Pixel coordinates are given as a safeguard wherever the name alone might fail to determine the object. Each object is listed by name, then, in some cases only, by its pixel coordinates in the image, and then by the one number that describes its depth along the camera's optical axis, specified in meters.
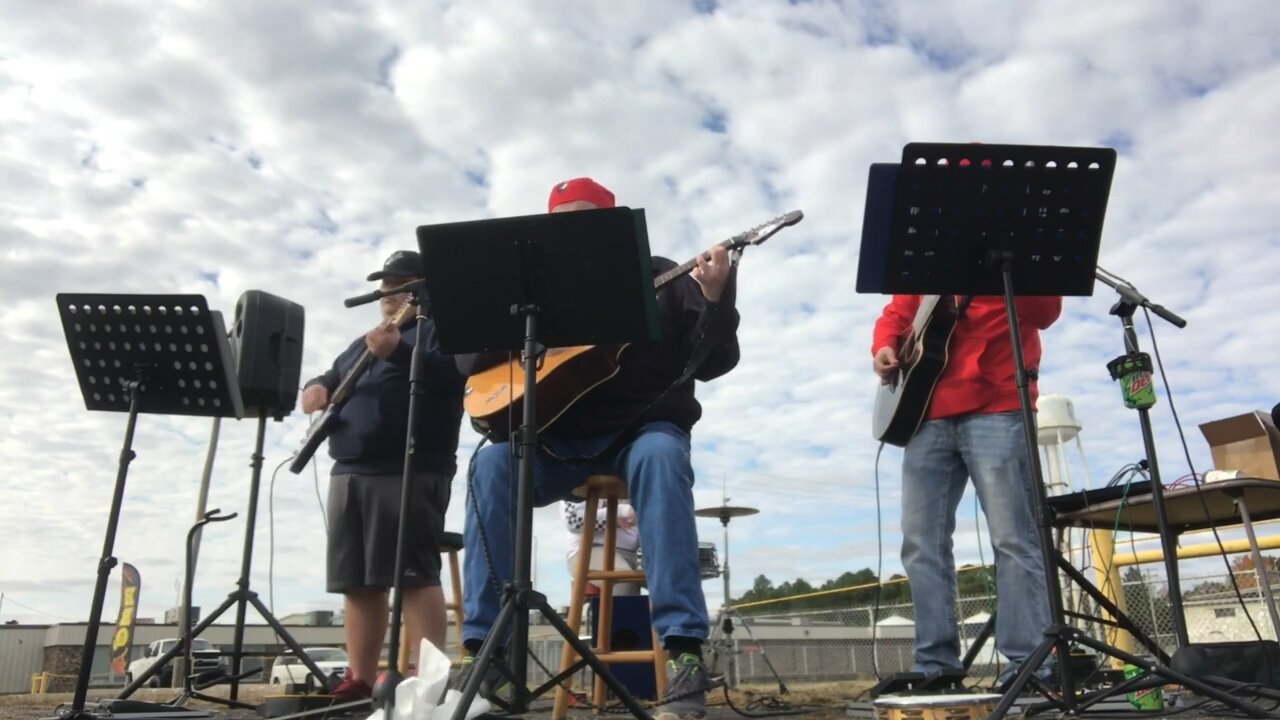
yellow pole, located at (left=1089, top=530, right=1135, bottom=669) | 4.43
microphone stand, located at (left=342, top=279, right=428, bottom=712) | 2.64
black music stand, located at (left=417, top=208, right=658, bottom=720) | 2.32
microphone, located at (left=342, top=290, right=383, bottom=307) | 3.04
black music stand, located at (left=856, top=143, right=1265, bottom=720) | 2.31
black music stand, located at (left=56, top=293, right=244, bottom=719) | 2.98
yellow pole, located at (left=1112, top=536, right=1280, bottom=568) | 4.30
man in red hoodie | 2.87
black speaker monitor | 3.71
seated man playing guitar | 2.68
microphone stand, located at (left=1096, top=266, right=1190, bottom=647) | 2.50
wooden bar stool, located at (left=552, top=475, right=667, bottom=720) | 3.12
